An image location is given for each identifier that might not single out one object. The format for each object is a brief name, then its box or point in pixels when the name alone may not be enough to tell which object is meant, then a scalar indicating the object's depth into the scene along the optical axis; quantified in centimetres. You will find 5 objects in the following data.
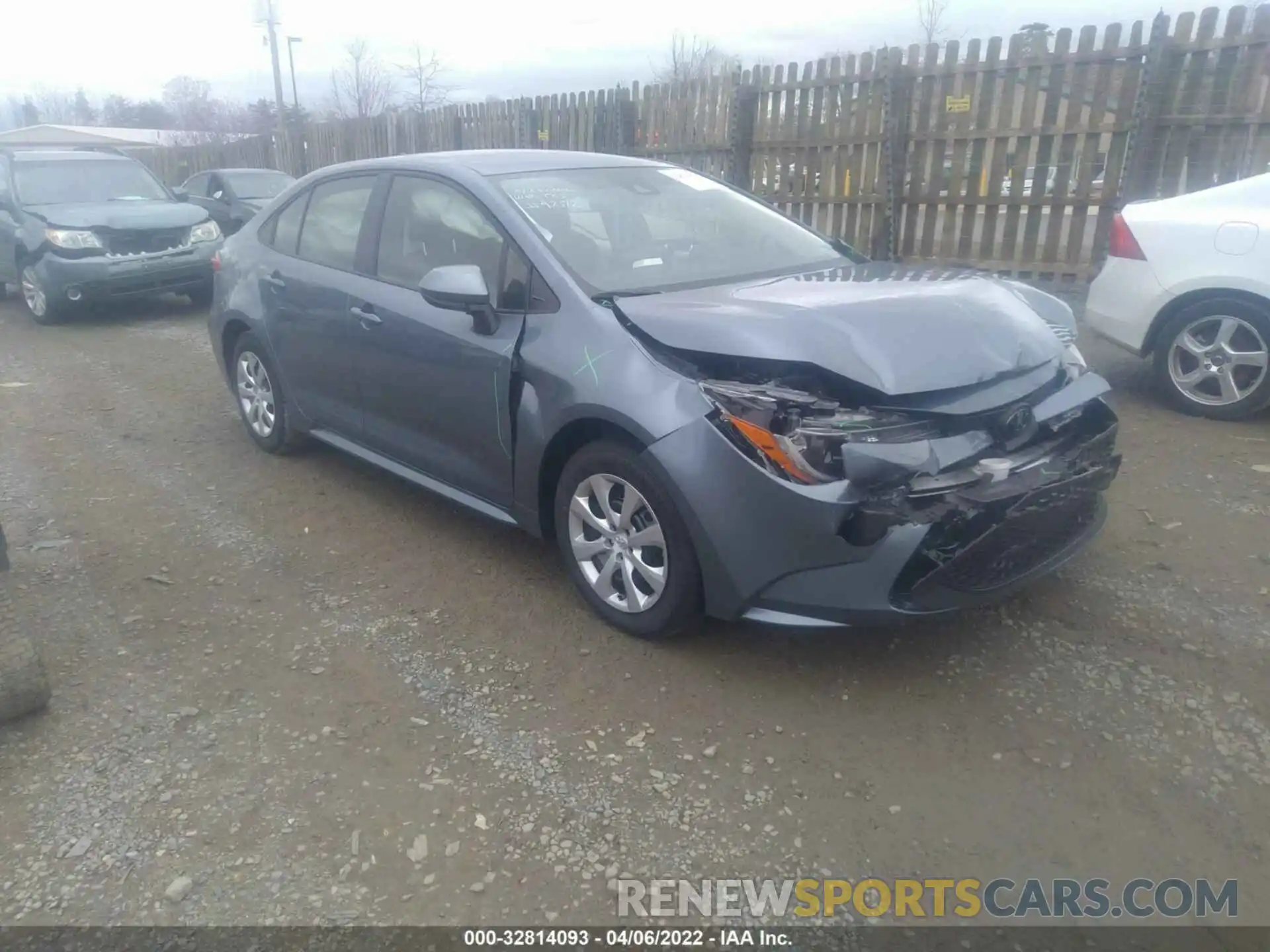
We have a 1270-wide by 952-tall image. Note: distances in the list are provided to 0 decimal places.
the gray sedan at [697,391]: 295
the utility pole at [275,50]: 2872
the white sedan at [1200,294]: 538
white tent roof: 5020
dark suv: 969
